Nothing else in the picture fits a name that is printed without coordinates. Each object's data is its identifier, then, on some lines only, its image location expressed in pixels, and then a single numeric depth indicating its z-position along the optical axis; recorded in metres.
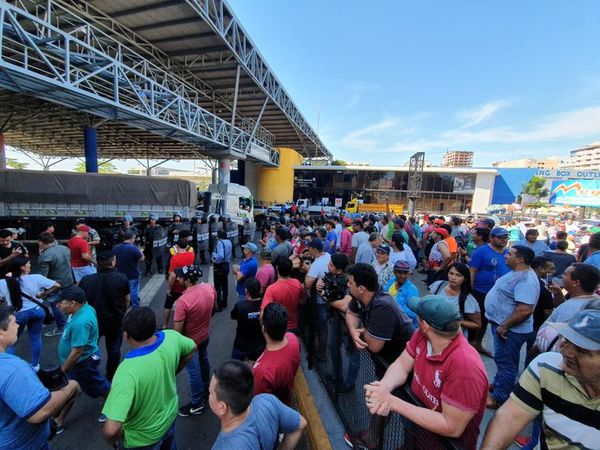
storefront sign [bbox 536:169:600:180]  27.86
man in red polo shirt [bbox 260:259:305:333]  3.13
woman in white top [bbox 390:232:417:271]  4.50
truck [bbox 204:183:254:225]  13.48
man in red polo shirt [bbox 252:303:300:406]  2.12
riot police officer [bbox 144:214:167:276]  7.73
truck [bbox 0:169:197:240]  9.53
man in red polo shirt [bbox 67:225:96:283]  4.91
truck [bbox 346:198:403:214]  28.06
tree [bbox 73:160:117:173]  64.62
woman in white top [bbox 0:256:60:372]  3.15
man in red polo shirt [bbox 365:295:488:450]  1.38
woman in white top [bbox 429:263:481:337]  3.09
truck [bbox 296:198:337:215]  27.55
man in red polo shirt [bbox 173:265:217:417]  2.92
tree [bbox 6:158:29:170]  57.93
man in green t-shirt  1.70
